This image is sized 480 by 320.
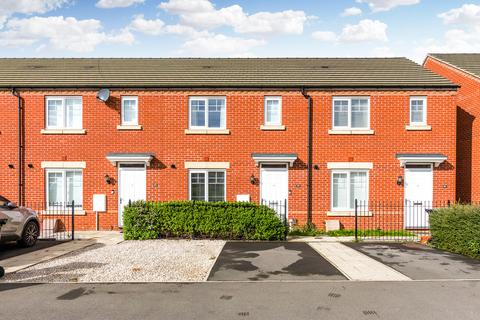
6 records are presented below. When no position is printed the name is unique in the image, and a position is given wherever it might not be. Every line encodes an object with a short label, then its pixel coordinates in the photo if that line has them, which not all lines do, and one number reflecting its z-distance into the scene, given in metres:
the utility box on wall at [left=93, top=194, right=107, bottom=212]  15.52
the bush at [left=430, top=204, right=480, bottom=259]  10.15
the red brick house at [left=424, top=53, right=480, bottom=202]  16.64
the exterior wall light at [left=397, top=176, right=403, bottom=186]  15.40
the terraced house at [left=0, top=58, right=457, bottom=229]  15.61
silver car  10.90
